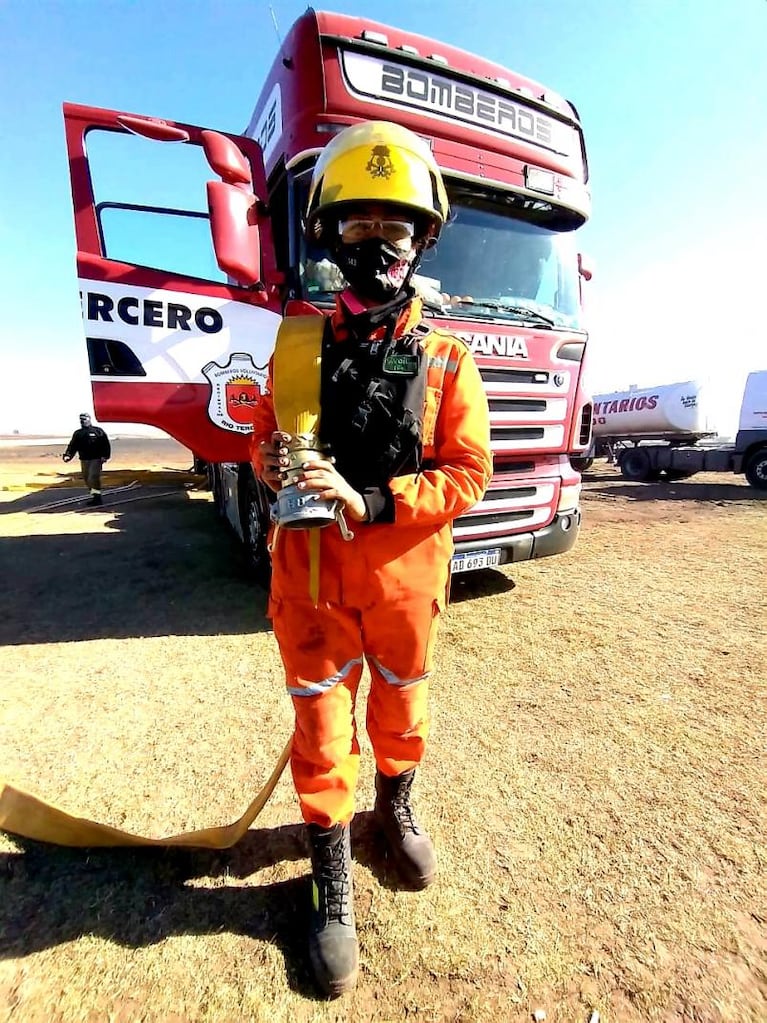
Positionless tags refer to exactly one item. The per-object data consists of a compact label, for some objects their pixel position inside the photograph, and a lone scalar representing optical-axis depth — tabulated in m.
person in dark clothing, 11.06
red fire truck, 3.47
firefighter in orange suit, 1.62
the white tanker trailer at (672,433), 13.75
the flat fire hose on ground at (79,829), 2.04
